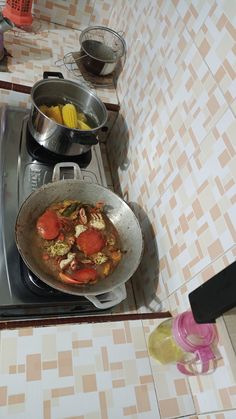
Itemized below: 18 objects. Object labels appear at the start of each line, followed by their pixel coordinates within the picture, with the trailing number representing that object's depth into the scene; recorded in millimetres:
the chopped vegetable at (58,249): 906
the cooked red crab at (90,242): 944
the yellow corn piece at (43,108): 1075
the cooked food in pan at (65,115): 1084
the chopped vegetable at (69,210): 972
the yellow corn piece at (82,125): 1118
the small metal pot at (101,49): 1305
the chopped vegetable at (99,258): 928
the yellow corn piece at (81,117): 1157
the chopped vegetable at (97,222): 977
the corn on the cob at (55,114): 1084
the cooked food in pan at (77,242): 893
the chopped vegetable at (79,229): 960
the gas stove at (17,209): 851
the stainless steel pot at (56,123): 1009
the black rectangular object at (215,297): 482
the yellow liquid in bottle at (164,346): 753
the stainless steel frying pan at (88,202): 846
